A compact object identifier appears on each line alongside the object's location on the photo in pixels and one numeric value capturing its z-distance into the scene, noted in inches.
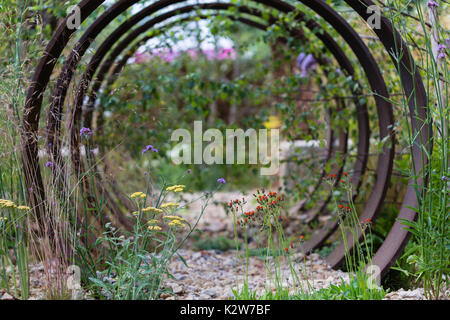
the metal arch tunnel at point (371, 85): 93.3
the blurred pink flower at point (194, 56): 164.6
